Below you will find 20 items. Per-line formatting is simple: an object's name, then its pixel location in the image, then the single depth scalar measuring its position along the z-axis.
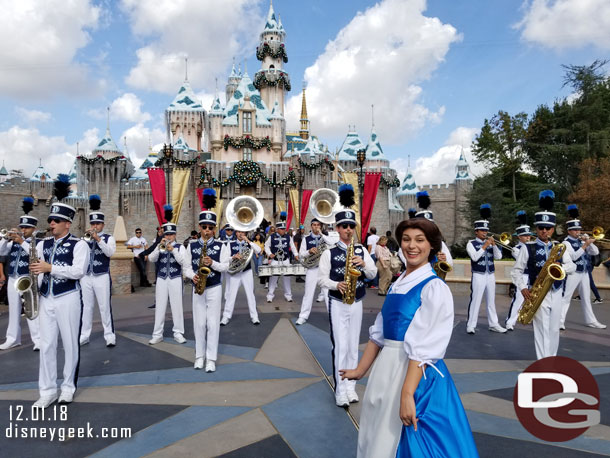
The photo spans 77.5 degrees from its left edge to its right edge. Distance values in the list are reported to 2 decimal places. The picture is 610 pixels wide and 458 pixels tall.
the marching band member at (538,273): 4.98
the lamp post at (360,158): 15.32
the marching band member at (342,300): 4.44
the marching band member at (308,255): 8.24
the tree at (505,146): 33.88
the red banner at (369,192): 14.12
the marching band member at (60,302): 4.27
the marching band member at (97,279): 6.70
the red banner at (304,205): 20.00
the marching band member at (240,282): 8.21
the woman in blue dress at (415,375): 2.03
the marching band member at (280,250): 10.88
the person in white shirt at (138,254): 12.99
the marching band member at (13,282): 6.51
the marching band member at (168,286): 6.72
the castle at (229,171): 35.88
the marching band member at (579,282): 8.00
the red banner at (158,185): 13.05
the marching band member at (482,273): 7.64
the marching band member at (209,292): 5.36
